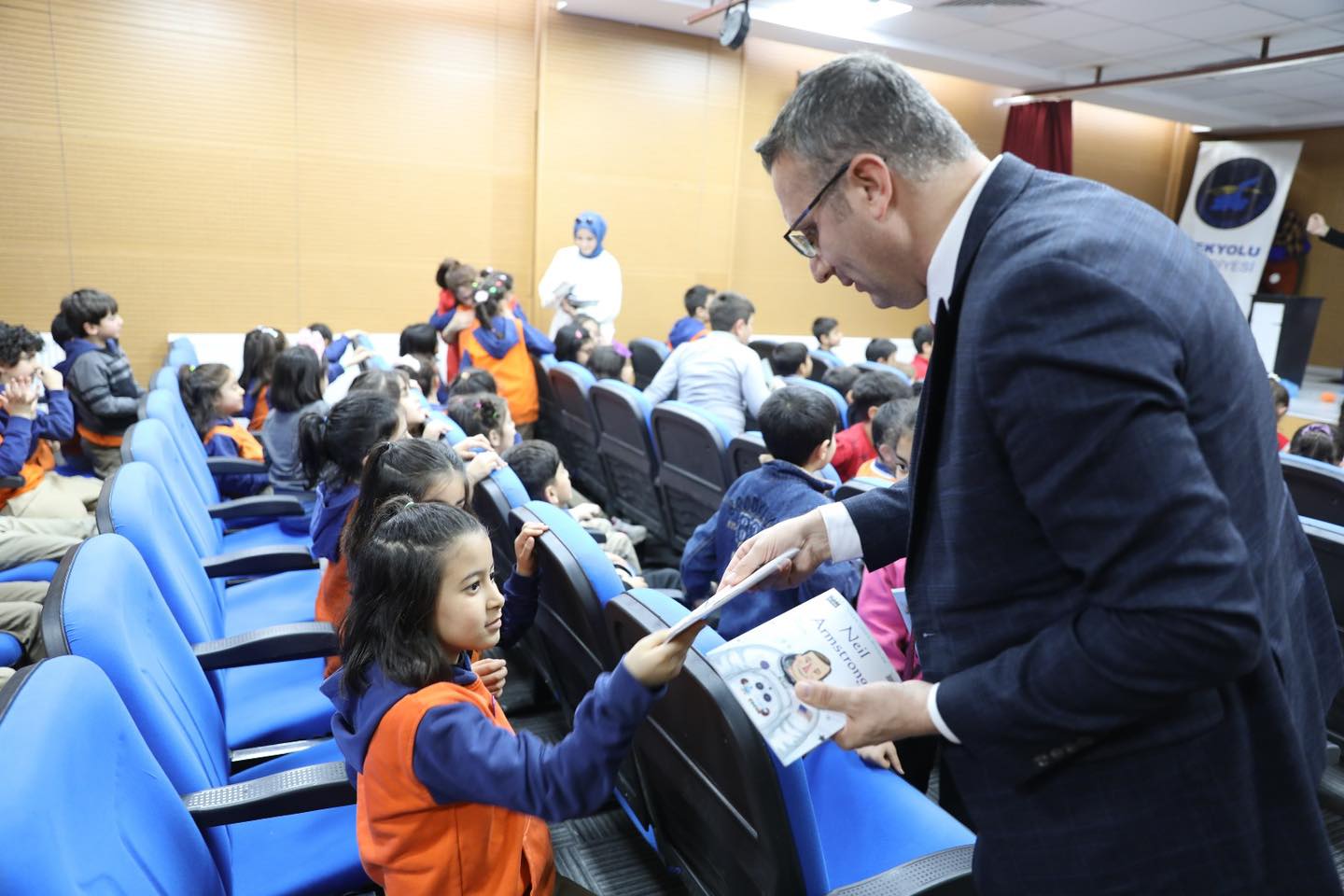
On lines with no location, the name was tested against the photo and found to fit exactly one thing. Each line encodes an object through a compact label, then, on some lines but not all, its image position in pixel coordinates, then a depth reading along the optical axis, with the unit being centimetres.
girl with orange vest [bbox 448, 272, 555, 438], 454
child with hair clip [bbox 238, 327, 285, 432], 419
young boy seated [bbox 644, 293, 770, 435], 418
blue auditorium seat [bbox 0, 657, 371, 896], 80
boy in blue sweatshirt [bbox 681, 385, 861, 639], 186
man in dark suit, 64
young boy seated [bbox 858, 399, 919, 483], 236
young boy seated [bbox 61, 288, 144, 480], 384
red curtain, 881
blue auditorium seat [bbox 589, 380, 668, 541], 340
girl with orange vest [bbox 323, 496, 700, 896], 105
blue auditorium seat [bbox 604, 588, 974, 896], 106
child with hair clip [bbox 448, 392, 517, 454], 315
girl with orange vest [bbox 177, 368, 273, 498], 351
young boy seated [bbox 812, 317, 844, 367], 715
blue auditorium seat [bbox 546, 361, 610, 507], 406
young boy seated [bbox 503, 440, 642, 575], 265
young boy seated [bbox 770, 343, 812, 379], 475
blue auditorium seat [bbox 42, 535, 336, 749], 121
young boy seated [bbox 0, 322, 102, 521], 306
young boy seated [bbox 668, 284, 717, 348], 609
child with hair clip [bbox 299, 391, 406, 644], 209
